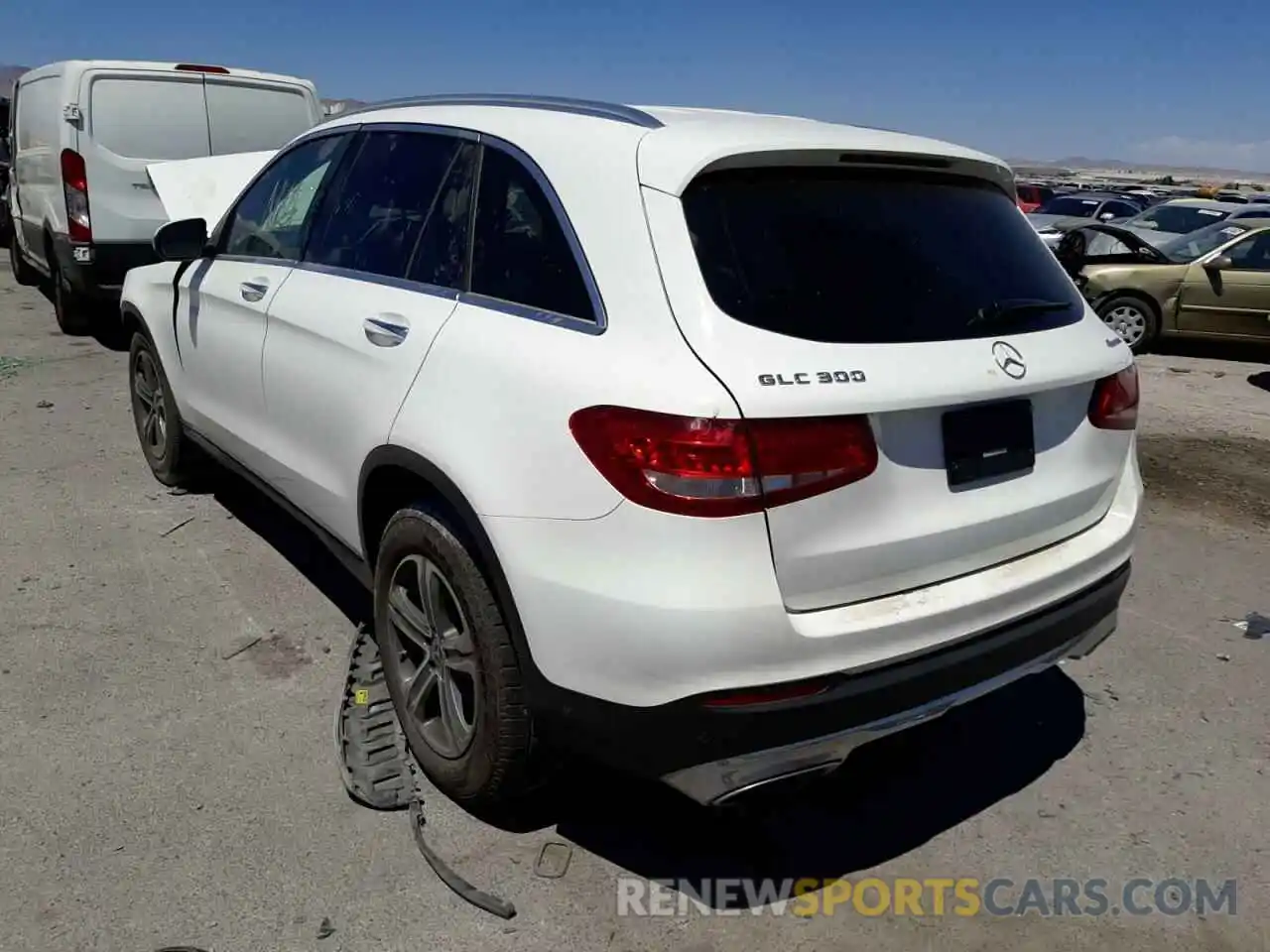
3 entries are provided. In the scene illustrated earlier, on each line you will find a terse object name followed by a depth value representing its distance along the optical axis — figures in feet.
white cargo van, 25.43
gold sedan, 33.83
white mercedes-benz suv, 6.93
